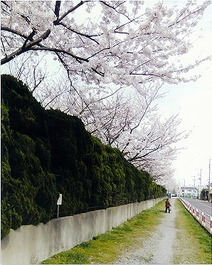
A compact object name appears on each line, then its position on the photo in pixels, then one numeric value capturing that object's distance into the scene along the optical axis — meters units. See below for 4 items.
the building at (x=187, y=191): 140.62
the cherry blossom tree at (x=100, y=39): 5.35
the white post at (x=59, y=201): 6.80
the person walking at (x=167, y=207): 25.19
